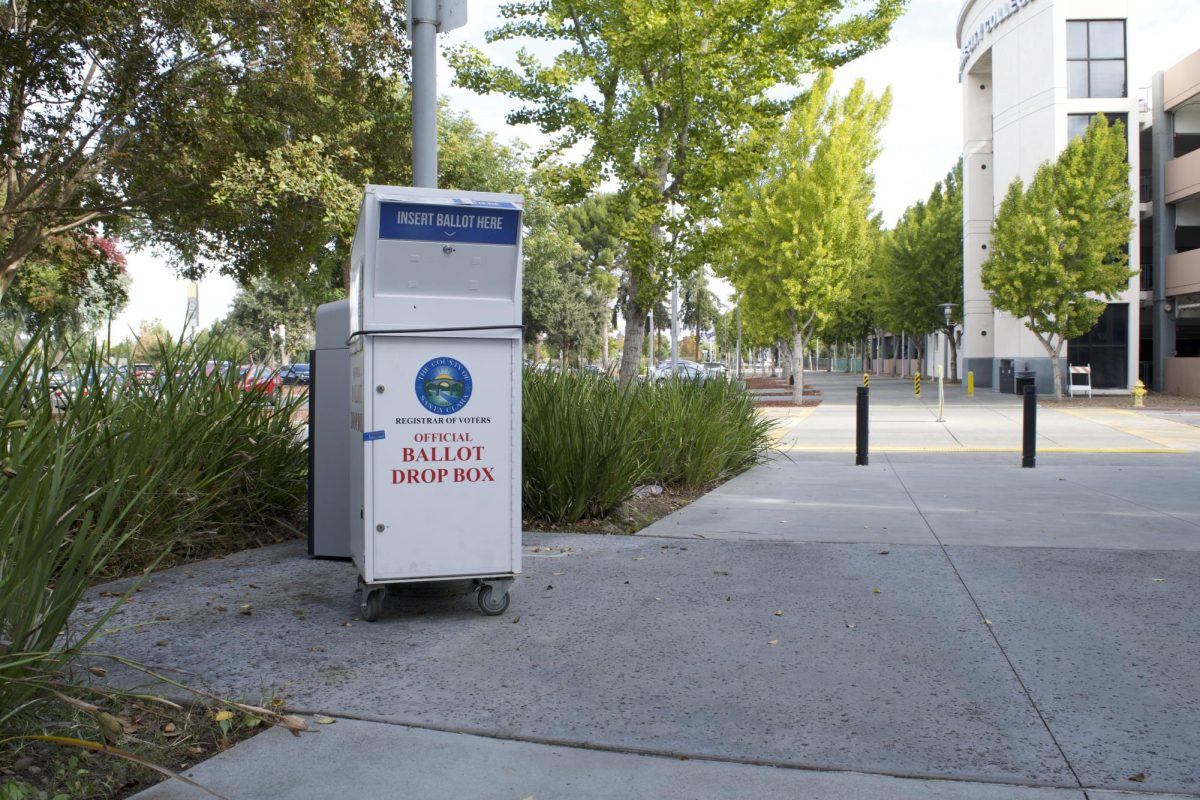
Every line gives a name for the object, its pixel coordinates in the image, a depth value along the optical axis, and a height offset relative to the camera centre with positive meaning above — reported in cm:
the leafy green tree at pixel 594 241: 4956 +760
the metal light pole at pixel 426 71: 676 +216
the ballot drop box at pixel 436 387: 471 -1
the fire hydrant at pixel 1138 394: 2975 -17
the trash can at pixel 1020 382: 3488 +21
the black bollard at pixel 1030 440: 1307 -69
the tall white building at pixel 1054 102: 3597 +1060
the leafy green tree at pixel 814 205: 3142 +591
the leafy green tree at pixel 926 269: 5138 +617
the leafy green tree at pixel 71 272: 1502 +180
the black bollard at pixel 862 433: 1349 -63
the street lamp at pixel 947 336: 2498 +259
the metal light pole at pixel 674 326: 2764 +184
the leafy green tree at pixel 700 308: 7319 +615
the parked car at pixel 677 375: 1247 +14
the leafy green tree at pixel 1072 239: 3209 +490
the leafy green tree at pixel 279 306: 2746 +246
